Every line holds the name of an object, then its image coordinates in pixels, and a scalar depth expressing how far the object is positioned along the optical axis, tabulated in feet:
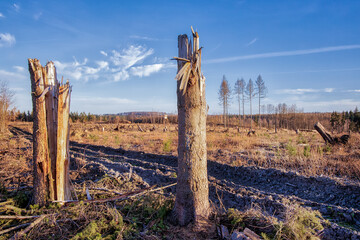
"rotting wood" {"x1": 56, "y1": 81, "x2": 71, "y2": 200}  9.92
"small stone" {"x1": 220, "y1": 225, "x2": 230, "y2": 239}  7.82
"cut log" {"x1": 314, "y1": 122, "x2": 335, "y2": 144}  32.86
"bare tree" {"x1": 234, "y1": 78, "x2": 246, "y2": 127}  140.09
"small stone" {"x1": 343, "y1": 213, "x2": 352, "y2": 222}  10.92
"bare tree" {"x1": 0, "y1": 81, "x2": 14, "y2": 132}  63.32
